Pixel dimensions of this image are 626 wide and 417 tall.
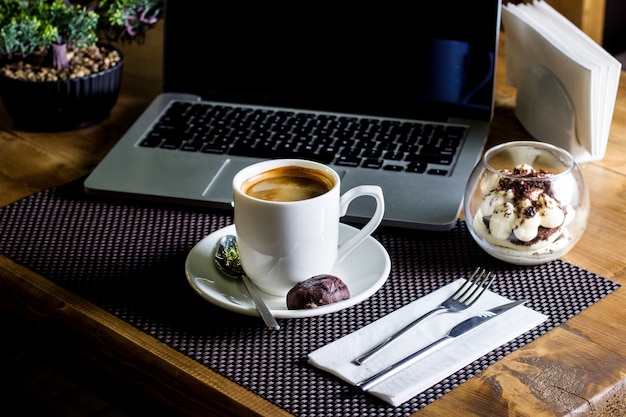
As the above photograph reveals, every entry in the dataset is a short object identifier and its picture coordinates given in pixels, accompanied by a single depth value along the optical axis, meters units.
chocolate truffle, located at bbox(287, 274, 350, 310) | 1.00
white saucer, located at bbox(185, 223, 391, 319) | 1.00
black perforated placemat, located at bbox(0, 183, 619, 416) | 0.95
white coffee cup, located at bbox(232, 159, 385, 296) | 1.00
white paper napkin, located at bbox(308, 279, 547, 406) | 0.94
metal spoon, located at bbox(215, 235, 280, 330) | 1.00
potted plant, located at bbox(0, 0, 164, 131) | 1.30
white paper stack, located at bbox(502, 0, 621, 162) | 1.20
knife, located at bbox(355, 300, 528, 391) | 0.93
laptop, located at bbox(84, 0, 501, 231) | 1.20
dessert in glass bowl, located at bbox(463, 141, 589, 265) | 1.05
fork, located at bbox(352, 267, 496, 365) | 0.97
